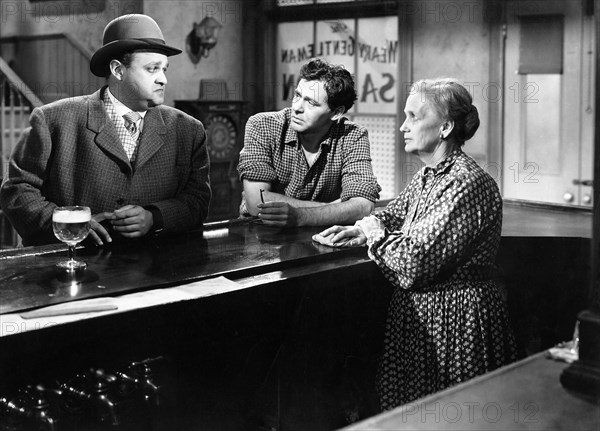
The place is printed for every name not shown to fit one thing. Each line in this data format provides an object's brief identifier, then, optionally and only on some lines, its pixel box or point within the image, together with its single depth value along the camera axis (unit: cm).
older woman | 283
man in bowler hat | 339
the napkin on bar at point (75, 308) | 221
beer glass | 268
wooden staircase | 728
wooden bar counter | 243
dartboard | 747
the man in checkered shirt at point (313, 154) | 377
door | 585
